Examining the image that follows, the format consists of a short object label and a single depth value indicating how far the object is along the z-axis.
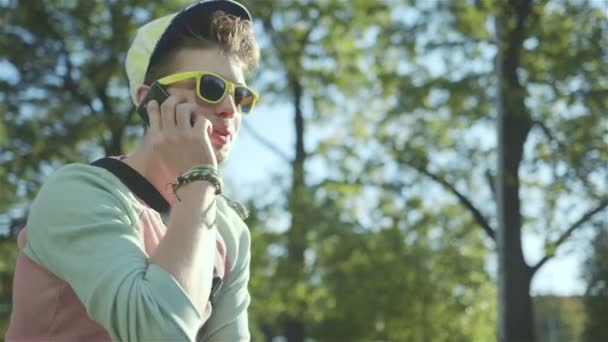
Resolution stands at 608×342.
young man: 1.73
